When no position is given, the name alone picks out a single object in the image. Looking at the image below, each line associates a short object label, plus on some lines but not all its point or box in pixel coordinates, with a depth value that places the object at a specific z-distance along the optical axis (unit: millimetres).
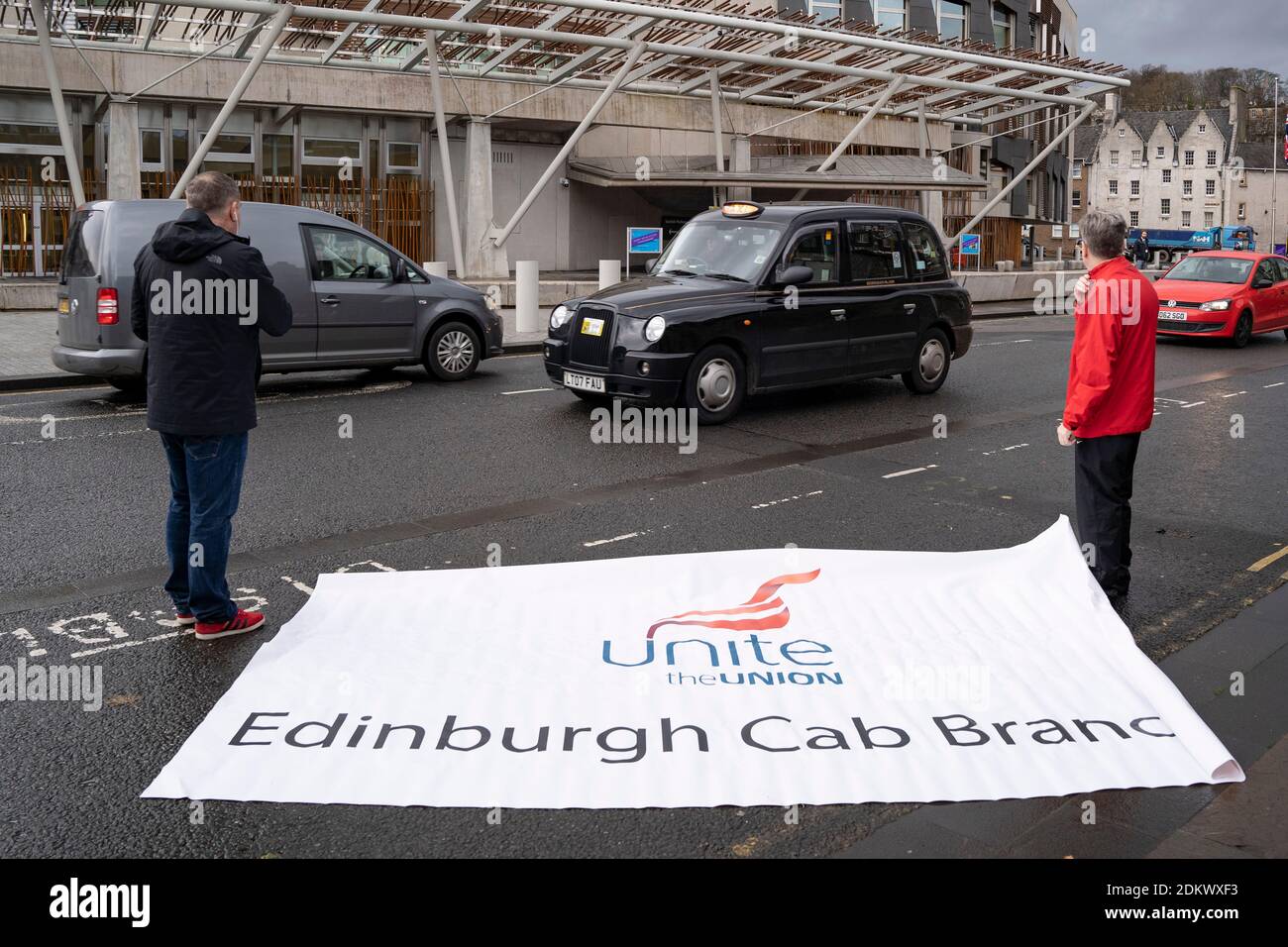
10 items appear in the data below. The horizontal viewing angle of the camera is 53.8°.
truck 77938
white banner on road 4121
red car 20484
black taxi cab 11086
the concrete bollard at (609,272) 21797
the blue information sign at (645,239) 28188
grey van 11766
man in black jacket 5273
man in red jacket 5855
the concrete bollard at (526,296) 19547
